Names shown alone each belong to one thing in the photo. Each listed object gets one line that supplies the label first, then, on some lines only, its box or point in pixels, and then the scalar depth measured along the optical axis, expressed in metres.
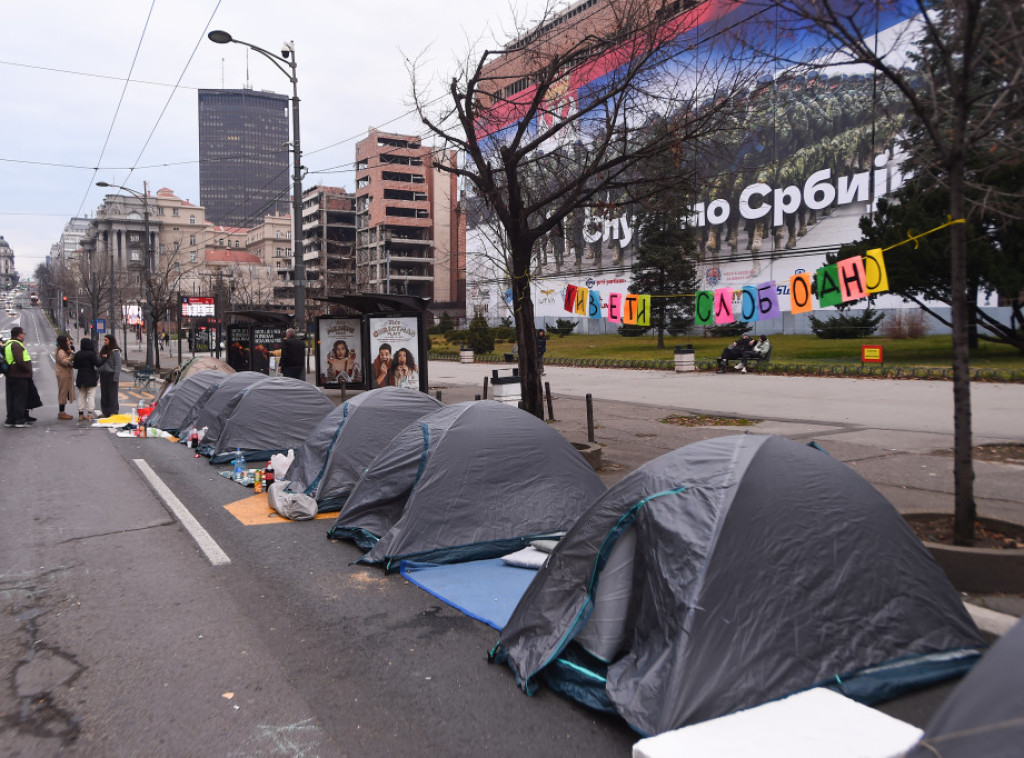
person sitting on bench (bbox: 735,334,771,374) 25.62
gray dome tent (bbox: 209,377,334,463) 10.91
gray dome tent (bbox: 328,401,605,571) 5.91
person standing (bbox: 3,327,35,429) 14.50
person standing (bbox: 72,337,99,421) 15.57
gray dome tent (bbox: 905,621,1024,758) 1.97
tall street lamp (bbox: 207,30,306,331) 17.52
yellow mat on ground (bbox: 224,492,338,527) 7.54
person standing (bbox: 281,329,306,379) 16.73
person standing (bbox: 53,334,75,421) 15.84
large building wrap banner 40.12
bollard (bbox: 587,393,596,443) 11.38
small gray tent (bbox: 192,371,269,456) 11.98
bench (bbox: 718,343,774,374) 25.50
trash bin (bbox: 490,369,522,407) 13.20
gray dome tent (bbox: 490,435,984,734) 3.38
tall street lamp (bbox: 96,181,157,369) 33.41
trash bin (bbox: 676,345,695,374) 27.55
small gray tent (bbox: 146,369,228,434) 14.55
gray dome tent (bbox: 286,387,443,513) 7.81
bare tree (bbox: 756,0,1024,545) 5.16
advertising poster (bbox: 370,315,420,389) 15.66
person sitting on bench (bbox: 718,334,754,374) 25.86
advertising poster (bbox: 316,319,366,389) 17.20
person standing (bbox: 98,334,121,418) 16.34
